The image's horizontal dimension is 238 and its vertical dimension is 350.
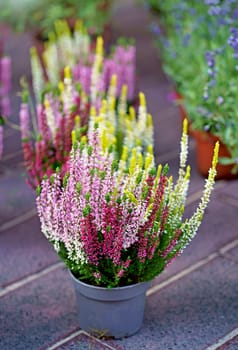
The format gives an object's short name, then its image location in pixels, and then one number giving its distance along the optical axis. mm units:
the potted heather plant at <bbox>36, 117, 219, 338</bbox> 3719
